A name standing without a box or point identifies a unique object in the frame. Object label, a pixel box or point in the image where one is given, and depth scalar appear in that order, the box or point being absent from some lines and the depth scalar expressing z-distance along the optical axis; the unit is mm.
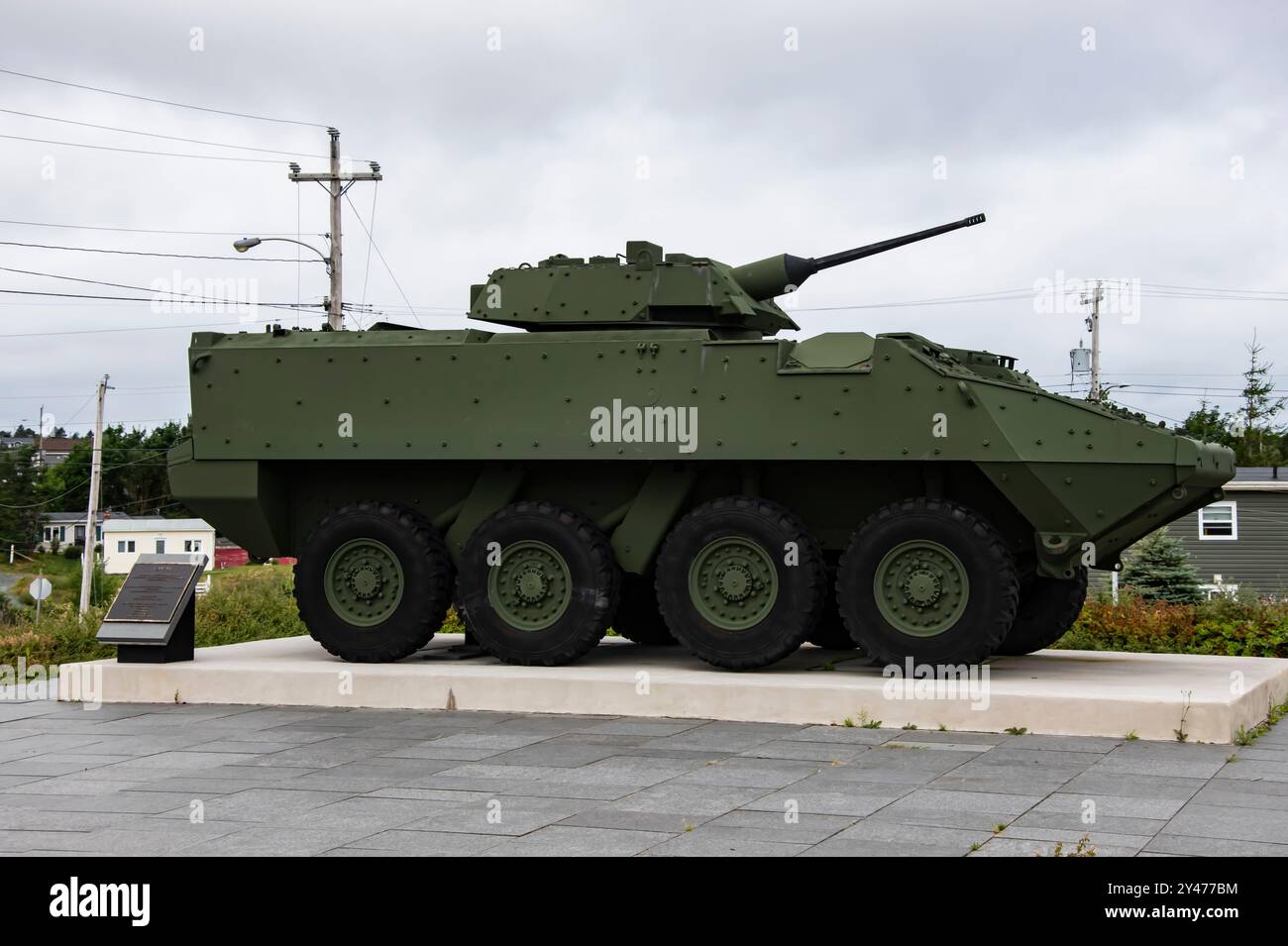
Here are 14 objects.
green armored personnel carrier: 11203
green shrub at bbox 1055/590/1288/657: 15078
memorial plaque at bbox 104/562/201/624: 12797
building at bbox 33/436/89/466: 111575
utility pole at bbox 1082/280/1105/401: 42938
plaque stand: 12734
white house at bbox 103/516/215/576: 71000
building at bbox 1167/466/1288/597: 31594
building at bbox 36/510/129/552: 83000
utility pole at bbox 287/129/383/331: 28703
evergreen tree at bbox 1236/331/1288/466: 49559
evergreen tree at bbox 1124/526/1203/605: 20562
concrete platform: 10141
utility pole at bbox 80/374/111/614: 39750
